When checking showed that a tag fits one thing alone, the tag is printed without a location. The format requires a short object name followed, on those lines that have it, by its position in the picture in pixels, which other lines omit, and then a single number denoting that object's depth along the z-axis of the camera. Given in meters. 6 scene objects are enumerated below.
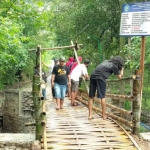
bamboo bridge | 4.46
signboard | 4.61
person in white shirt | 7.16
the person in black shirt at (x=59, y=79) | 7.00
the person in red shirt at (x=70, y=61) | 9.20
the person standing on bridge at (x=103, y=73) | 5.42
